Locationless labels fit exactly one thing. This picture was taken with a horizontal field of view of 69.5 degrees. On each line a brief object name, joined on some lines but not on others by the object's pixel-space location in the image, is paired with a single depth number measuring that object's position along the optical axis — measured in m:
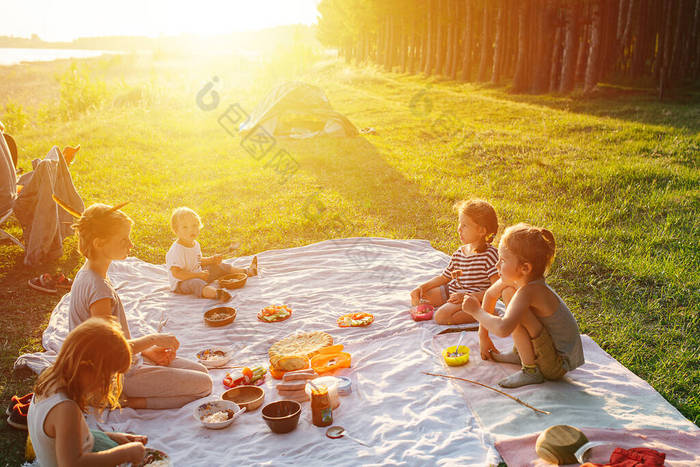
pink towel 3.04
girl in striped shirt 4.76
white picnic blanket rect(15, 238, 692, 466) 3.34
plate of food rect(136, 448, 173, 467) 3.11
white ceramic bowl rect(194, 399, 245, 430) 3.55
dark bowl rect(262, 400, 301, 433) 3.44
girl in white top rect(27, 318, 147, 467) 2.52
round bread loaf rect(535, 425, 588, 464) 2.94
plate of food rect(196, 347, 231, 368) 4.44
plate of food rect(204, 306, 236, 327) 5.19
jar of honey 3.52
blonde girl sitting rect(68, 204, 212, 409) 3.59
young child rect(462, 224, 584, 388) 3.63
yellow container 4.18
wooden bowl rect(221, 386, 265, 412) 3.78
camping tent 15.96
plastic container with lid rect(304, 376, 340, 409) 3.72
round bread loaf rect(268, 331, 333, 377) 4.24
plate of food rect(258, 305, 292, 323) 5.29
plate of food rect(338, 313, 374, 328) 5.09
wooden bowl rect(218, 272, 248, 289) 6.12
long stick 3.54
